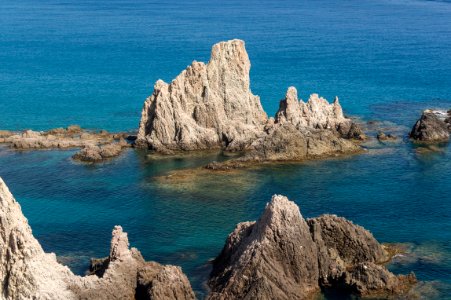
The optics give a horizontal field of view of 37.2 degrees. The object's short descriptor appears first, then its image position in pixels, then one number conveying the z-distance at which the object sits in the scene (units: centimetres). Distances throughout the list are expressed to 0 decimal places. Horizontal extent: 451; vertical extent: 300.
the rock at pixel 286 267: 6141
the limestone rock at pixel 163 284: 5916
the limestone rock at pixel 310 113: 11756
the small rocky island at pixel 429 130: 11675
